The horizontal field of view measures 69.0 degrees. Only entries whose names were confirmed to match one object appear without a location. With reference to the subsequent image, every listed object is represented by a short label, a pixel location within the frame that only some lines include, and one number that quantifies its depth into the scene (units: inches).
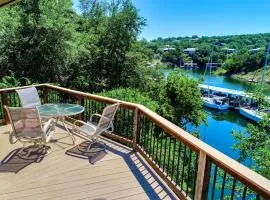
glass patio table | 131.5
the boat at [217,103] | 1016.0
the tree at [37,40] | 349.6
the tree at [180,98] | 603.9
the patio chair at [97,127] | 123.2
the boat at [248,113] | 868.1
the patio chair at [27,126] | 113.5
